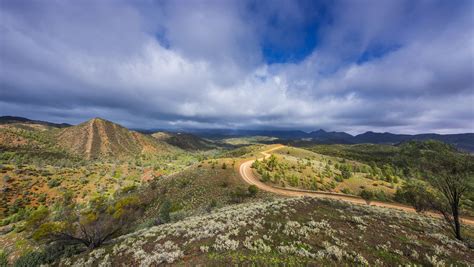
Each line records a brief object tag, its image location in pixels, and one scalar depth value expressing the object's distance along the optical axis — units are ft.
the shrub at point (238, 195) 78.09
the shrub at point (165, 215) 55.92
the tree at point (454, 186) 36.14
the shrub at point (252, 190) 84.12
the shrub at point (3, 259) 50.20
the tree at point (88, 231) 35.70
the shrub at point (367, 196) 78.58
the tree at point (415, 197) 54.35
